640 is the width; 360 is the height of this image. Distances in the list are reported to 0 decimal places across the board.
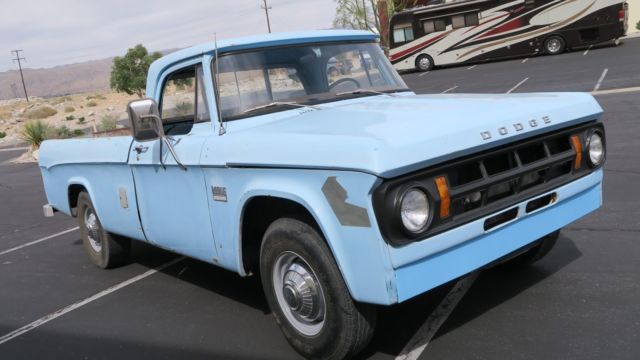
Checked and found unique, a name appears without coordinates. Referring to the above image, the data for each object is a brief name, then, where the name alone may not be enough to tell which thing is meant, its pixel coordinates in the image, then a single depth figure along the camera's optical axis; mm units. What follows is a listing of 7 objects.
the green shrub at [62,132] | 22205
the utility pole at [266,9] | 64312
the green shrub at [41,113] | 57969
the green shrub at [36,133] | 21703
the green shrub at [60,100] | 76862
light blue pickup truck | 2881
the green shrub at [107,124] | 20884
